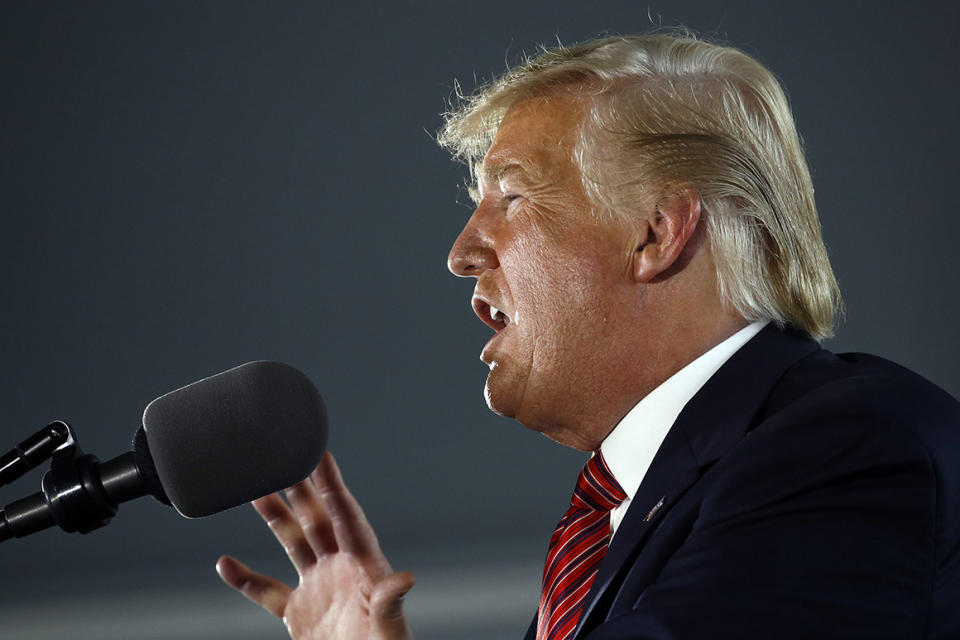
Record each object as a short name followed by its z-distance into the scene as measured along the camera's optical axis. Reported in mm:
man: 6175
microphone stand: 6082
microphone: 6087
